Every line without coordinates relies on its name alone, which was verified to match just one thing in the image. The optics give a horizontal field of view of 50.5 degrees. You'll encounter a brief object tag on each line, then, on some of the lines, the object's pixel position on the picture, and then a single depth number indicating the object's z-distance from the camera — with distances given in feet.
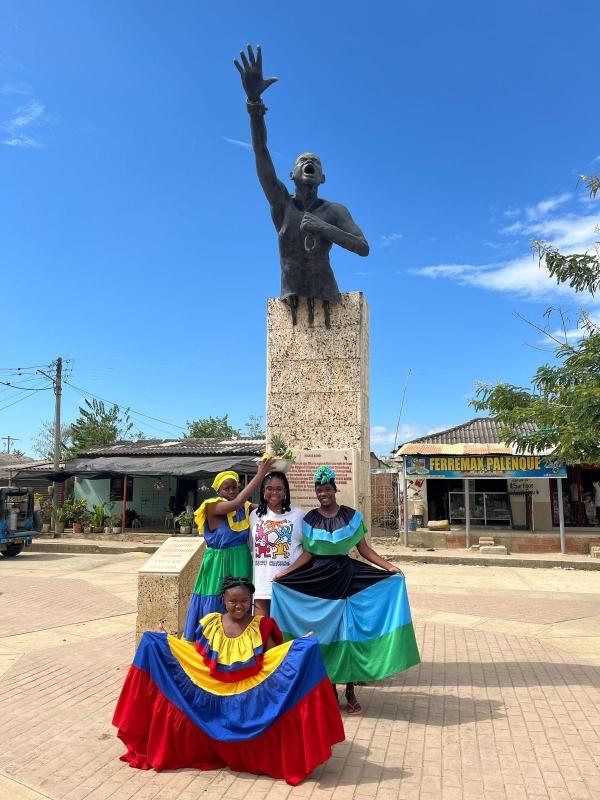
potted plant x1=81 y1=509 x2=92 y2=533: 68.28
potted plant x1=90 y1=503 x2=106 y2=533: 67.72
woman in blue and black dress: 14.66
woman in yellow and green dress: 14.73
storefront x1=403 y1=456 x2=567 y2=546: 54.39
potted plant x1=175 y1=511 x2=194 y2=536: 62.03
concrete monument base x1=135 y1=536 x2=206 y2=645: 19.35
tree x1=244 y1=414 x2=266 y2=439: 152.62
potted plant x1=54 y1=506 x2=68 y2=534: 69.15
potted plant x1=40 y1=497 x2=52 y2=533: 76.17
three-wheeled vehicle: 53.52
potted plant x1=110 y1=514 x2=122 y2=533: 67.02
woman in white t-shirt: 15.51
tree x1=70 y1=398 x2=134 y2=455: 113.41
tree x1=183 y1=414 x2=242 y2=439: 141.28
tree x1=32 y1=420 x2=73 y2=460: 113.35
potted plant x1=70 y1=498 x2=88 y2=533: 69.36
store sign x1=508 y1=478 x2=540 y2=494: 61.00
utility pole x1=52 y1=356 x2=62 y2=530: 74.90
